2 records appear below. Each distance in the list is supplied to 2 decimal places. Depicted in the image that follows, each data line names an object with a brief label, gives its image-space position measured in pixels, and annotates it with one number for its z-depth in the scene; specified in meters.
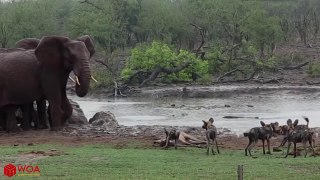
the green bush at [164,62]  54.31
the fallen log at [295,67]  63.47
